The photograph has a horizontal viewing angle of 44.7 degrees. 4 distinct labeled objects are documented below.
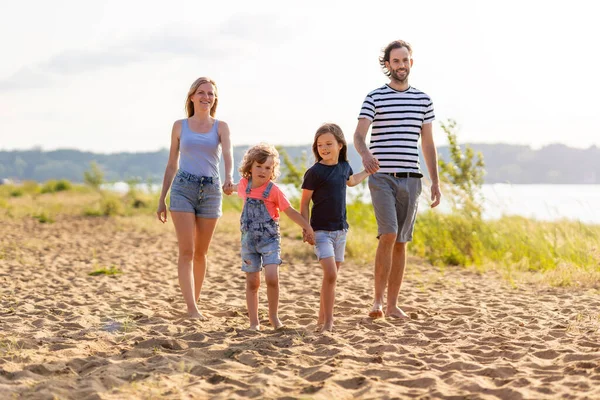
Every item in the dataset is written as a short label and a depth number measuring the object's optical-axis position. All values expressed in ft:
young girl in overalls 18.37
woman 20.10
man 20.17
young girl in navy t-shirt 18.34
